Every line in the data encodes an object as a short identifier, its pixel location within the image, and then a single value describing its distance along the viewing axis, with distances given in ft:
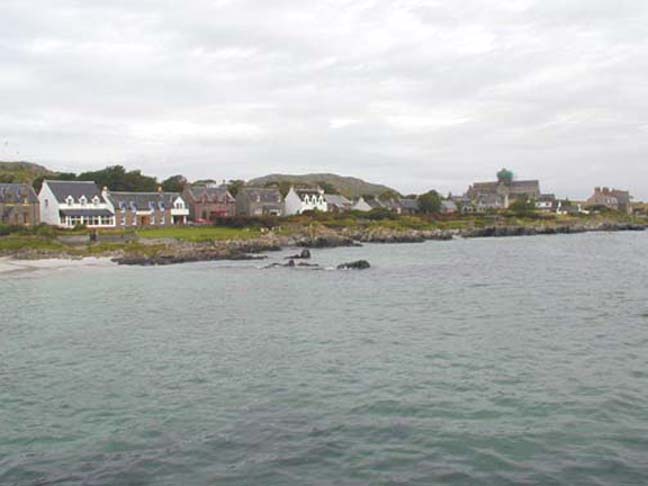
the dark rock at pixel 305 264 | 169.89
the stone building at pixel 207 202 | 364.79
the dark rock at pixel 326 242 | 250.78
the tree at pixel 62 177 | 375.57
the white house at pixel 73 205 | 295.28
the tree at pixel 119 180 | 408.46
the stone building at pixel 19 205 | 278.26
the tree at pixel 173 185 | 447.01
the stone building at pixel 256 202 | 386.73
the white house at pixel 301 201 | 413.59
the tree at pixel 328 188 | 564.55
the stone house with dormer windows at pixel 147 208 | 316.40
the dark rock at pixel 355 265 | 163.12
